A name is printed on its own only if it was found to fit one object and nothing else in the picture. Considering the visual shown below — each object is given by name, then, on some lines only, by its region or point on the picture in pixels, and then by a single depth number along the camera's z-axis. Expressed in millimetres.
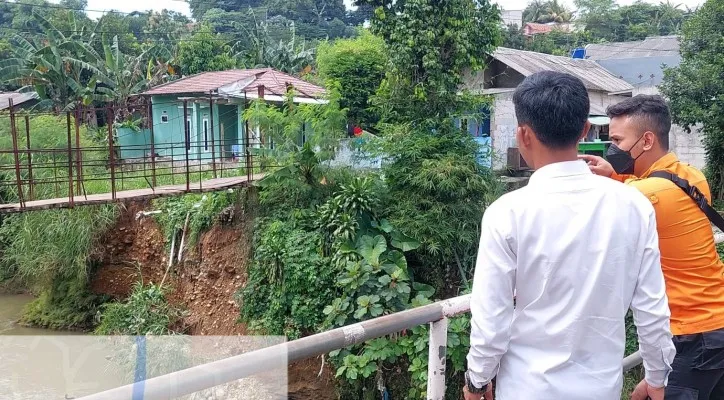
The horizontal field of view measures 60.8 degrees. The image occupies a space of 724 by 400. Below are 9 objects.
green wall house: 14218
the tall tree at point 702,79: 11117
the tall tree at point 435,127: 7434
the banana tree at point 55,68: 17547
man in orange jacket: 1937
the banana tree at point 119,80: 18125
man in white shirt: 1409
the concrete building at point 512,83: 13469
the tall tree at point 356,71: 11555
